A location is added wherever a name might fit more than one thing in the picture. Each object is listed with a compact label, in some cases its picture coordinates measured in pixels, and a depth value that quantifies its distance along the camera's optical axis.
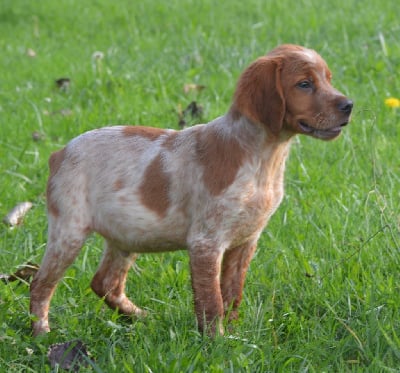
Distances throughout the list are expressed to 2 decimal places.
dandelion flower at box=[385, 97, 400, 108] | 11.69
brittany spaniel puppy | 7.16
